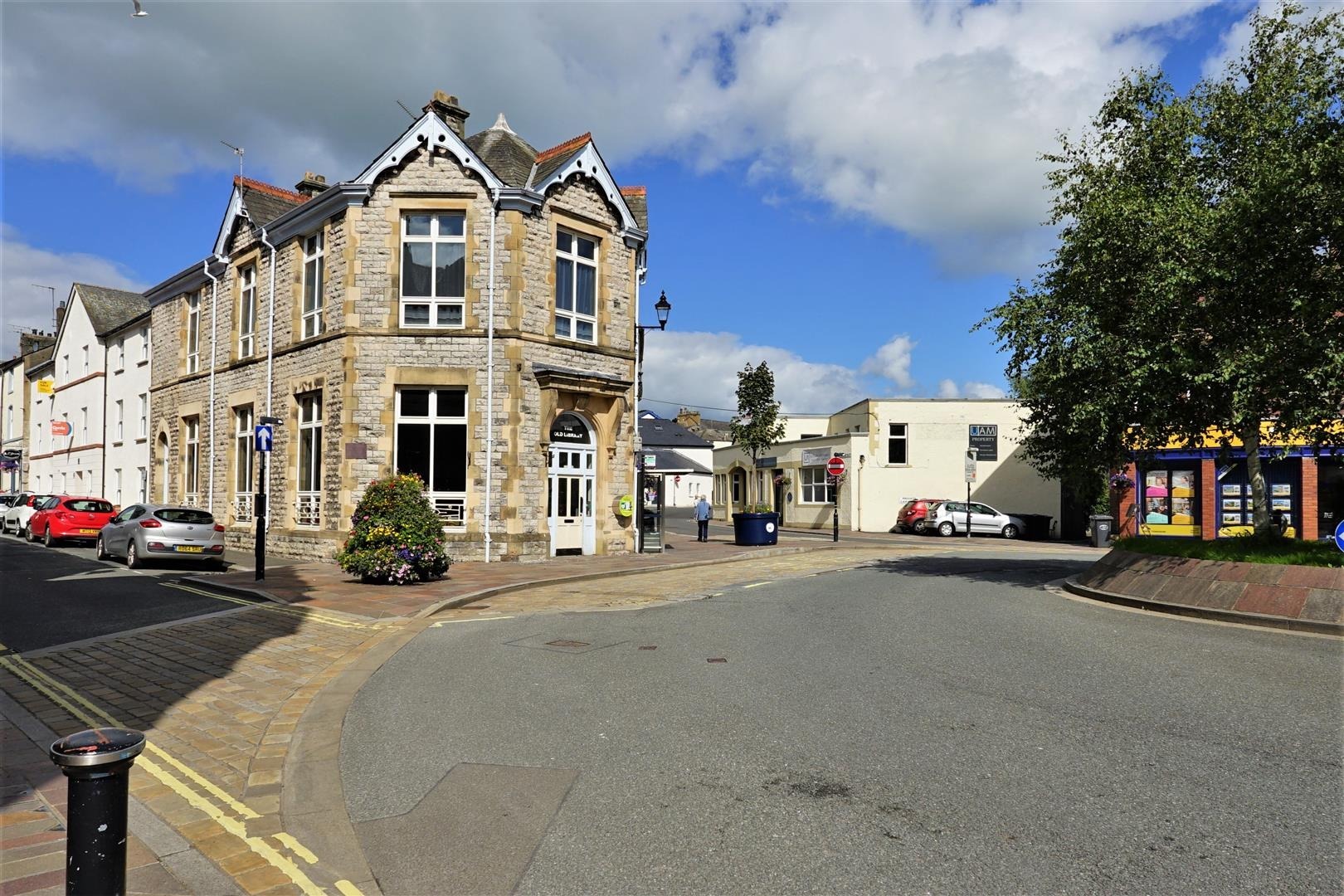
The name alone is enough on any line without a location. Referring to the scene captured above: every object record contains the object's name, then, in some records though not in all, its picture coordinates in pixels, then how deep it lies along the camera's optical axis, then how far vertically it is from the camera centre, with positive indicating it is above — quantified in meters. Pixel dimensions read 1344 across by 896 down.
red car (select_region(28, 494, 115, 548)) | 24.53 -1.36
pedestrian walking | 30.72 -1.66
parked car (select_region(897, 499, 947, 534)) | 37.81 -1.93
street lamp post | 22.59 +2.60
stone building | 19.39 +2.98
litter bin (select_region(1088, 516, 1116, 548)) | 31.34 -2.10
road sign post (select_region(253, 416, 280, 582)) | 14.99 -0.19
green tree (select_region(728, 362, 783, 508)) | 43.91 +3.25
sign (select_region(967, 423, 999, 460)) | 40.88 +1.42
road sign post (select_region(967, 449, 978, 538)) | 33.14 +0.18
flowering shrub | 14.27 -1.09
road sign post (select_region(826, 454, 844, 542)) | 30.08 +0.08
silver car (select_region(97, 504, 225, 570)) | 17.50 -1.32
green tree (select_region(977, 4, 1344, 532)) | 12.05 +3.00
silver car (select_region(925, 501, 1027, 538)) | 36.84 -2.13
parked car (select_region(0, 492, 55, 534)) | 29.19 -1.45
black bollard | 2.76 -1.08
